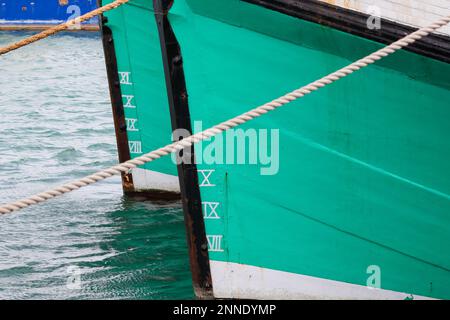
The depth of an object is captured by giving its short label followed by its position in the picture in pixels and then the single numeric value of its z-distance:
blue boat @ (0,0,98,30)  62.50
